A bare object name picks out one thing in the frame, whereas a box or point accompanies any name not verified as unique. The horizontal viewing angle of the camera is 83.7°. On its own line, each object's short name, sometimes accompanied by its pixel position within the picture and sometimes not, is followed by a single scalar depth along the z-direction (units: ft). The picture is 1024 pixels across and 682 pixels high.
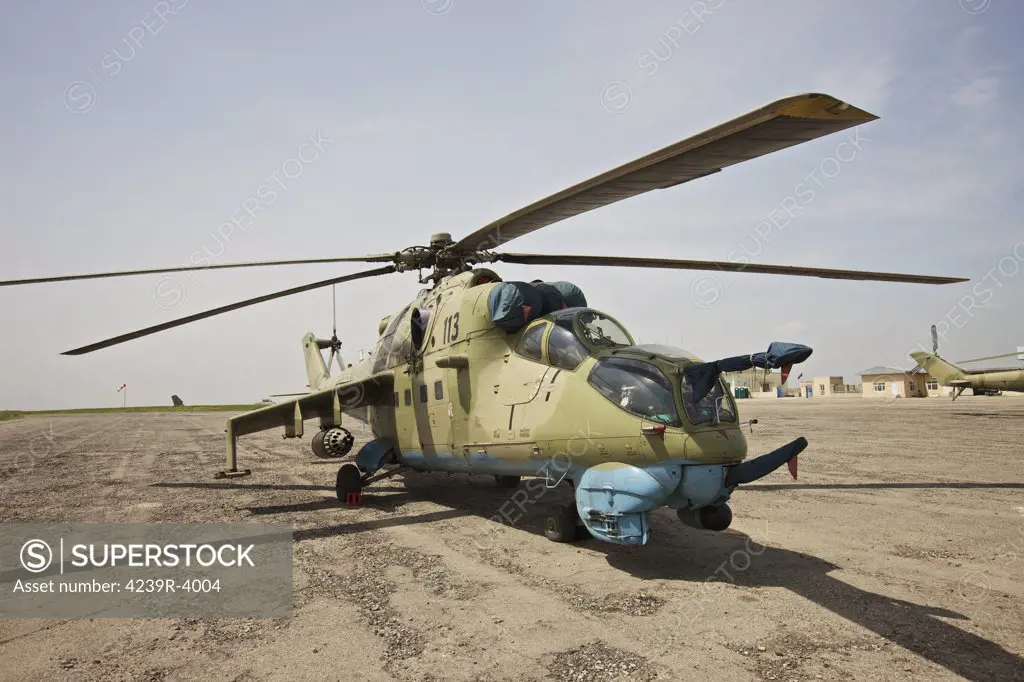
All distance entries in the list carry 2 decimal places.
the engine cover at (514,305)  27.43
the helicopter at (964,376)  93.56
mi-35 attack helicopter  18.26
